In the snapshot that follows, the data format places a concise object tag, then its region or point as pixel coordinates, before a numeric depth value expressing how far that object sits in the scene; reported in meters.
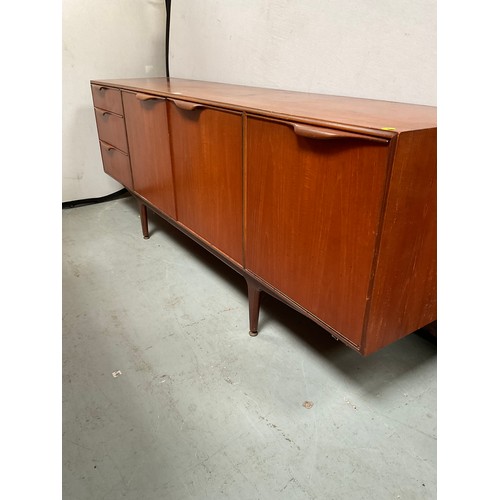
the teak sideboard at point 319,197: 0.78
